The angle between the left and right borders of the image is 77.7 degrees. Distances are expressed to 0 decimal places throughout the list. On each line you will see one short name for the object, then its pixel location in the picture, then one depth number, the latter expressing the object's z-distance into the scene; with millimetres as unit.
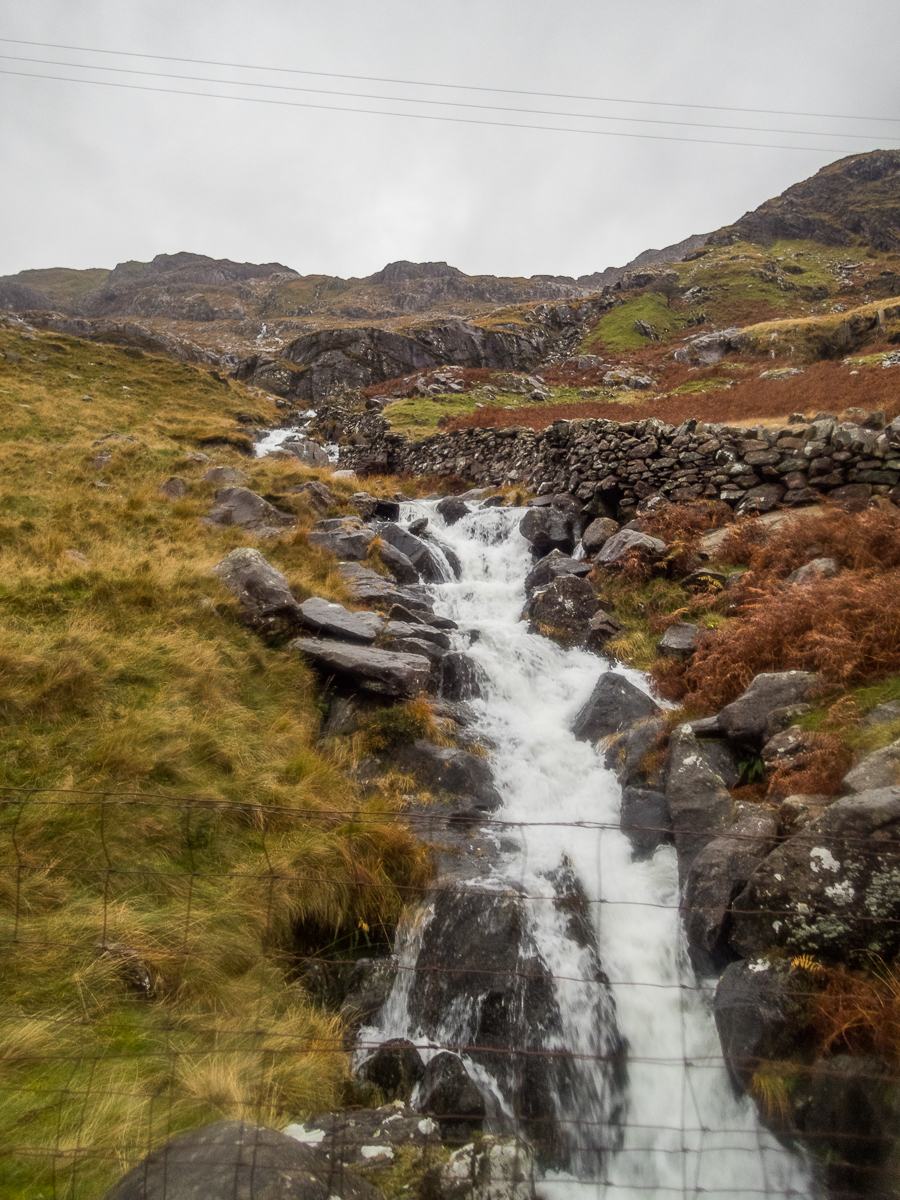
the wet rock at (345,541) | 14594
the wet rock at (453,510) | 19141
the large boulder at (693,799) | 6184
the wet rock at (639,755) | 7500
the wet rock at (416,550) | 15484
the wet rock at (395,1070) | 4469
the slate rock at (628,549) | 12742
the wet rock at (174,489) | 15477
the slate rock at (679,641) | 9617
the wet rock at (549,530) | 15945
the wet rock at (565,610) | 12172
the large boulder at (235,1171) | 2824
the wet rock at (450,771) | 7871
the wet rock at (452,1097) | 4238
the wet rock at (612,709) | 8969
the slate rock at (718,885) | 5016
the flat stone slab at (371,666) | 8852
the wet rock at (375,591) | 12344
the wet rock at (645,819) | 6855
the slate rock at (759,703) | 6973
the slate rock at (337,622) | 10031
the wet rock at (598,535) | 14836
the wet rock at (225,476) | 17250
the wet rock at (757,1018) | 4023
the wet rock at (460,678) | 10406
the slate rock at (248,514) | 14535
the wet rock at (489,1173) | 3715
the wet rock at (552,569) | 13938
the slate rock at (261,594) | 9680
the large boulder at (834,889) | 4078
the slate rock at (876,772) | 4980
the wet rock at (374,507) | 18812
